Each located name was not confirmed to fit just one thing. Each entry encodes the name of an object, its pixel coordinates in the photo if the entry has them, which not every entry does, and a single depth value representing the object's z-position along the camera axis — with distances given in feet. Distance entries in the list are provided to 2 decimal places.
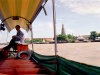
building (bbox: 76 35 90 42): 255.75
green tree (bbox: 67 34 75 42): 242.00
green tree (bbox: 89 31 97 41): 228.56
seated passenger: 13.64
